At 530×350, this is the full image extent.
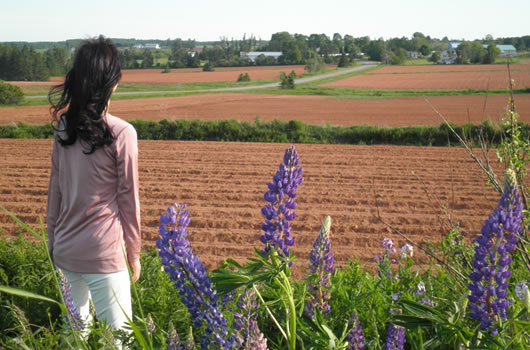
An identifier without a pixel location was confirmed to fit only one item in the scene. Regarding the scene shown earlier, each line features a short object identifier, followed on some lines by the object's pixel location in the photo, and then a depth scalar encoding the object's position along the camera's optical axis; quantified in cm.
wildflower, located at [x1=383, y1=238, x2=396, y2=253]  357
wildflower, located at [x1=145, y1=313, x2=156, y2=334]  161
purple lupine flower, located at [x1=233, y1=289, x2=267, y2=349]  138
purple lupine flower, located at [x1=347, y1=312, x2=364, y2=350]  167
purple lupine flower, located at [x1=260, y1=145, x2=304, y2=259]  144
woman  262
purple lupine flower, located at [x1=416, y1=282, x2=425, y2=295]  247
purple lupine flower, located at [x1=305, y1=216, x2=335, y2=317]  158
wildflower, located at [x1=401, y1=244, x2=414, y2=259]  341
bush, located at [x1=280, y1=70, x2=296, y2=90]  5819
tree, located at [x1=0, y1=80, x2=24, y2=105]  4200
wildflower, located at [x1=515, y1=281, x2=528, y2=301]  142
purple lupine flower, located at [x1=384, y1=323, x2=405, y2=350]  178
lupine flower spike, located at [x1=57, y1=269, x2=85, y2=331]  188
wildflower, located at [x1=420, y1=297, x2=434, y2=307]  236
